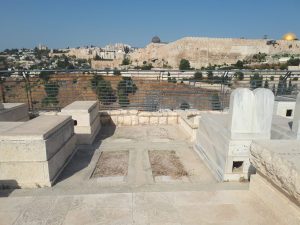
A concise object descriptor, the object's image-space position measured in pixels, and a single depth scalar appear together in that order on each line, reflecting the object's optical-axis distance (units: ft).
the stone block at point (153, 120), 27.37
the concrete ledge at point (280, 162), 7.86
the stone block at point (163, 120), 27.40
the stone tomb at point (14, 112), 19.54
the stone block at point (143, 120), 27.25
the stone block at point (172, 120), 27.40
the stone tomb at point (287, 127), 11.90
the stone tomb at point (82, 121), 20.74
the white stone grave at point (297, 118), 11.78
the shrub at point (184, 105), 29.93
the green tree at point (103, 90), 28.84
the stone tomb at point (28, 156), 12.41
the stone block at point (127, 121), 27.17
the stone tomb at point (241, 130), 12.69
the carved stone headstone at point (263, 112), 12.56
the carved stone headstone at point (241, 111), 12.71
